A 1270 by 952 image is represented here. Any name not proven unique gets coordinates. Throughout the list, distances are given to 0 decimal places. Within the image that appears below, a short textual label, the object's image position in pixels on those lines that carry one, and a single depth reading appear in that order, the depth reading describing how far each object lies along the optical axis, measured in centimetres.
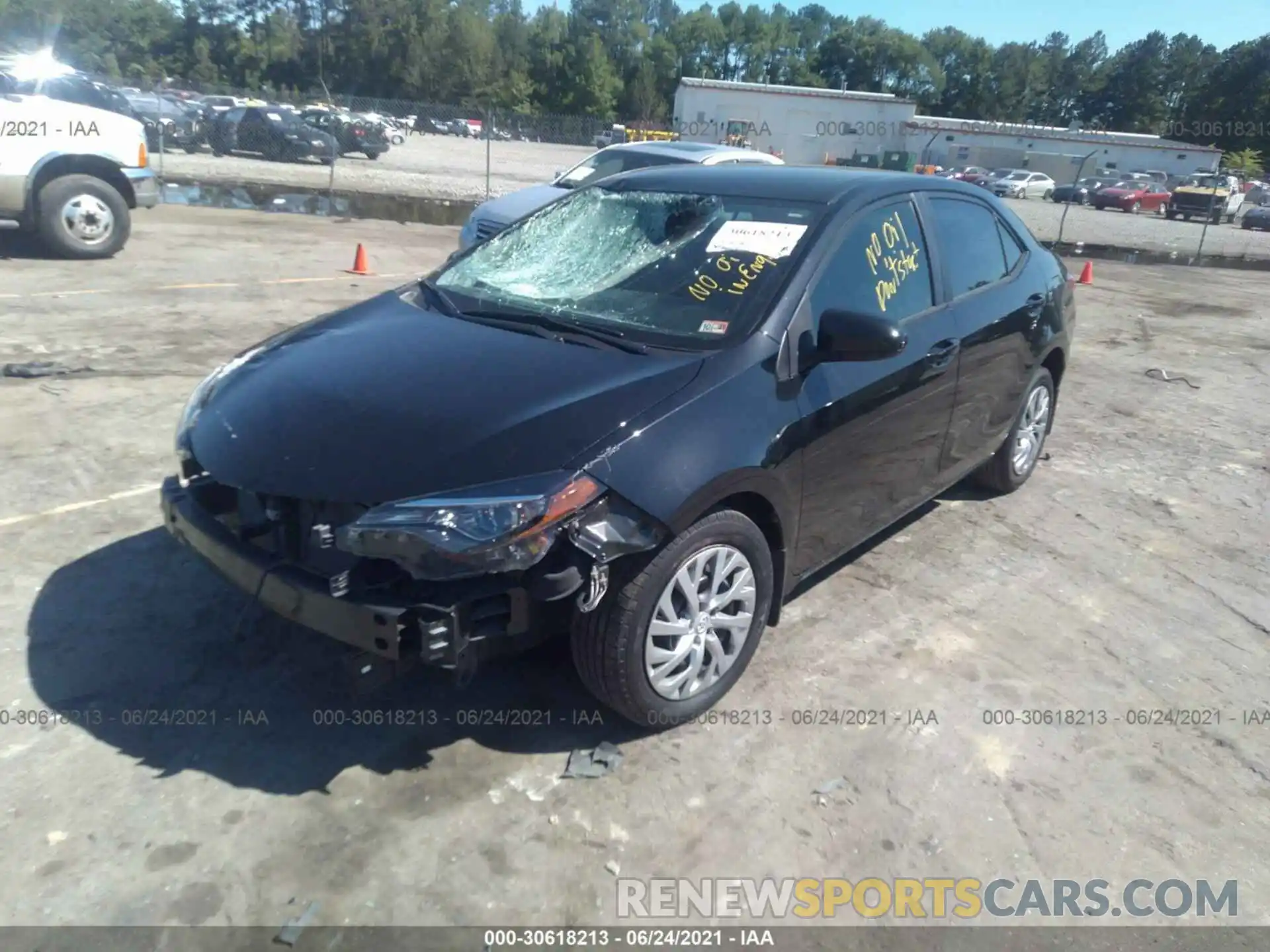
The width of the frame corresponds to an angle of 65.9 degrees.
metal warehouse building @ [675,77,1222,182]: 5891
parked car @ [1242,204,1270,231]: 3416
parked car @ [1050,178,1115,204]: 4412
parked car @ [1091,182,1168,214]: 4138
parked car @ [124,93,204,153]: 2502
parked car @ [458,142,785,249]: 1008
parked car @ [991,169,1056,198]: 4675
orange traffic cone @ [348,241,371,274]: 1085
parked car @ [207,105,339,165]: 2552
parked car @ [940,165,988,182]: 4622
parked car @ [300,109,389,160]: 2967
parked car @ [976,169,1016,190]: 4503
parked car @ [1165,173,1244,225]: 3609
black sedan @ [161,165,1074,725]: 271
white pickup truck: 929
